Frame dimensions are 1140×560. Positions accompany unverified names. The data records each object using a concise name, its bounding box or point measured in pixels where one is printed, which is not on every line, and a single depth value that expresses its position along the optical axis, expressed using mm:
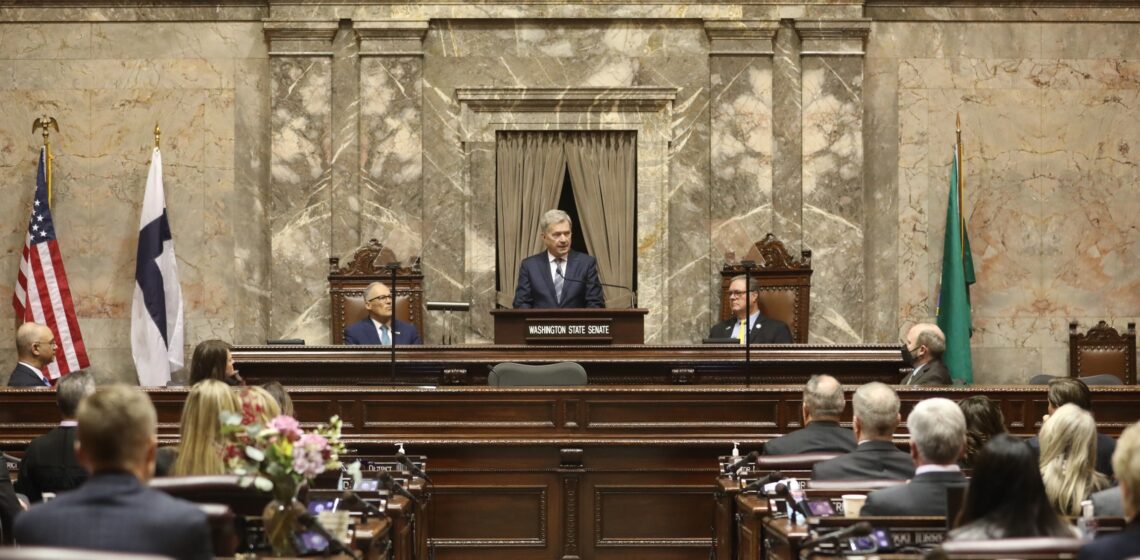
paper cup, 10922
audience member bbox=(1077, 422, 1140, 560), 7449
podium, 19750
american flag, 24250
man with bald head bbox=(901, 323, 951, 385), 17672
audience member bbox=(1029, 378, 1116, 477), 12805
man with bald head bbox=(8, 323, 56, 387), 18156
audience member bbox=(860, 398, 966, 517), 10234
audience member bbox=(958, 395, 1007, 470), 11828
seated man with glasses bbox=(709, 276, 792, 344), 21266
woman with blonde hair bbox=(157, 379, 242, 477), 10031
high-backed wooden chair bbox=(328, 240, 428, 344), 24187
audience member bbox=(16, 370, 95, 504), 12859
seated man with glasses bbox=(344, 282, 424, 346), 21469
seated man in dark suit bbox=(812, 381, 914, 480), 11906
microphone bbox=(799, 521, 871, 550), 9109
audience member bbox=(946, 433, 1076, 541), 8445
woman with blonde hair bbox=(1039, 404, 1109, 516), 10969
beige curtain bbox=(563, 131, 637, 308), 25375
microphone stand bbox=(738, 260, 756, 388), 17111
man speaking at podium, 21266
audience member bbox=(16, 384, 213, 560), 7168
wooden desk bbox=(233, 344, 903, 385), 18750
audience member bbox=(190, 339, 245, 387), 13852
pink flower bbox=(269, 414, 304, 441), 9469
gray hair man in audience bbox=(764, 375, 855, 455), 13500
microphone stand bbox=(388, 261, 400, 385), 16941
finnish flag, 24594
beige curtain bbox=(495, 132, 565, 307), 25359
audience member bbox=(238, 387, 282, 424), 10055
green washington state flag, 24453
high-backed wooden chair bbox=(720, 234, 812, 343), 23703
